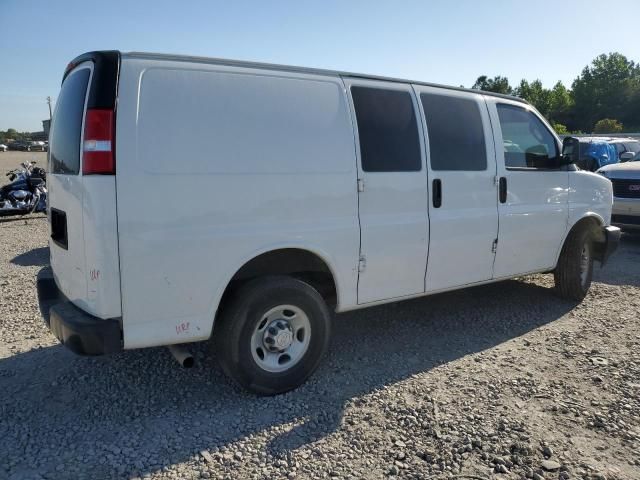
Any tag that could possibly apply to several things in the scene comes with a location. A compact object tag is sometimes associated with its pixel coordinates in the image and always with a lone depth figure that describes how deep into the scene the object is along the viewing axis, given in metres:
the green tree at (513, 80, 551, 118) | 77.12
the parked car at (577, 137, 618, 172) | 15.88
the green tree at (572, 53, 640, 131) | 75.69
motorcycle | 11.03
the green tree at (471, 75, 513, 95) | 89.31
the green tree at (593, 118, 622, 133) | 52.66
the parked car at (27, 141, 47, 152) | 70.56
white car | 9.24
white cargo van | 2.99
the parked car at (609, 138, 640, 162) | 17.33
